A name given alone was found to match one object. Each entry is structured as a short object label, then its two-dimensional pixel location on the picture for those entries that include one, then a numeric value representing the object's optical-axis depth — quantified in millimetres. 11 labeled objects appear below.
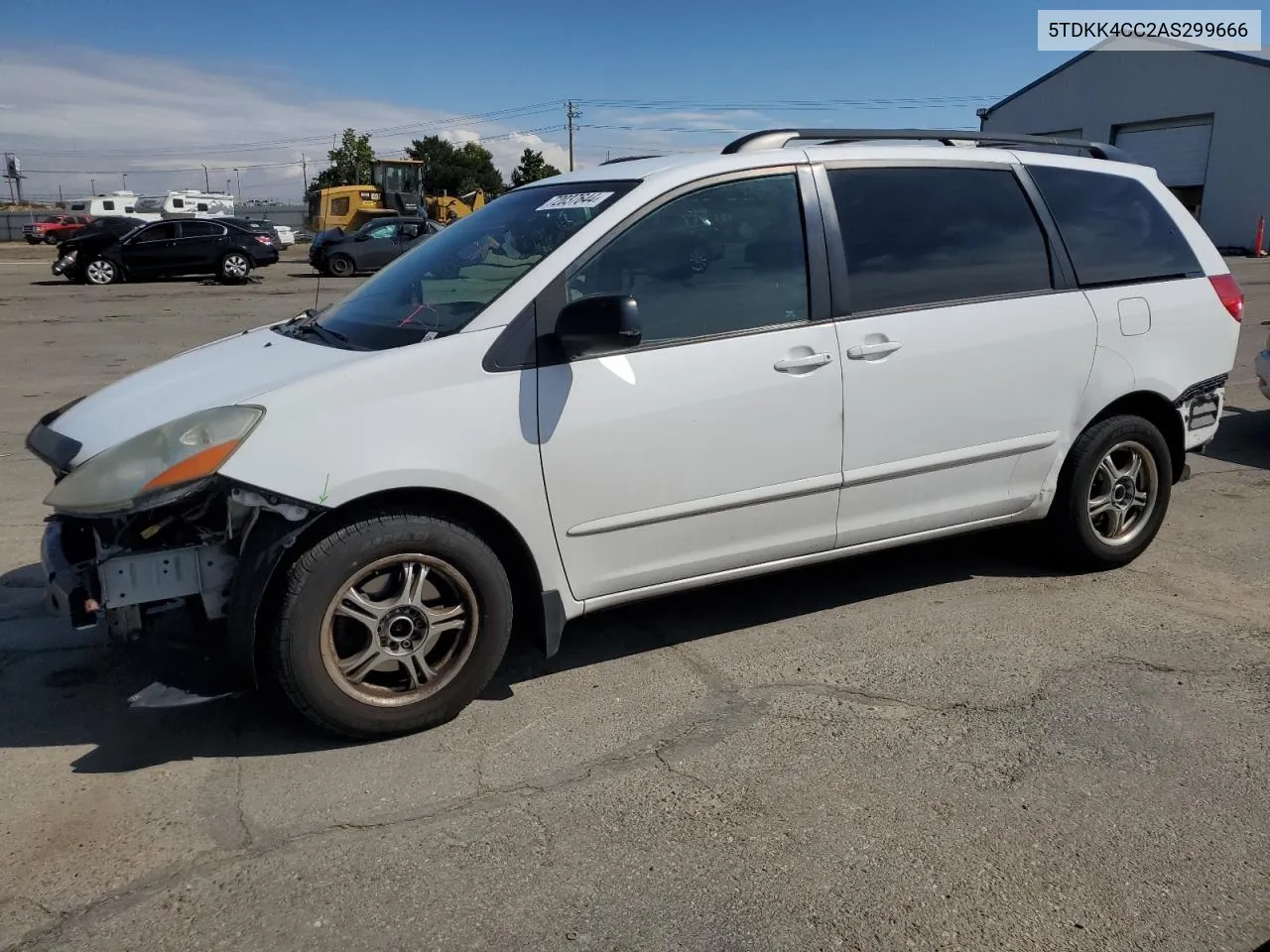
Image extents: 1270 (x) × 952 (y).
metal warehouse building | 35219
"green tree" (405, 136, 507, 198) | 86725
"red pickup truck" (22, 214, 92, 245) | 46884
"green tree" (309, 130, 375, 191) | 70875
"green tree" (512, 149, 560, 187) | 79144
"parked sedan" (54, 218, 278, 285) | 22625
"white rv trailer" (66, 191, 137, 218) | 57656
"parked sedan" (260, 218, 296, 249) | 44556
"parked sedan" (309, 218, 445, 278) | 24781
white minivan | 3117
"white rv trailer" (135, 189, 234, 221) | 55781
